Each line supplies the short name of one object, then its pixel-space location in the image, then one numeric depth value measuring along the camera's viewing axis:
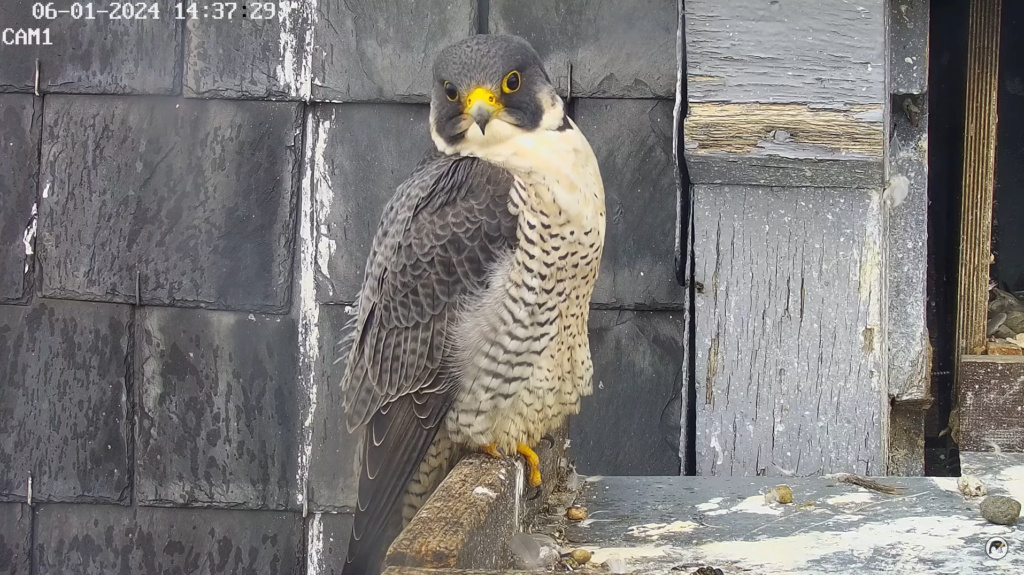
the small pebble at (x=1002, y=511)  2.05
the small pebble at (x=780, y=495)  2.22
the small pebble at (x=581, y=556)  1.99
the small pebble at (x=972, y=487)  2.22
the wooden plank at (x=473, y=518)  1.50
